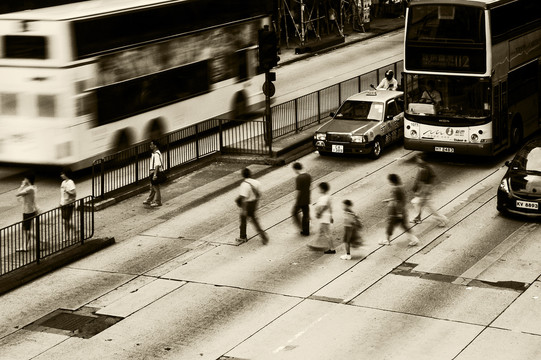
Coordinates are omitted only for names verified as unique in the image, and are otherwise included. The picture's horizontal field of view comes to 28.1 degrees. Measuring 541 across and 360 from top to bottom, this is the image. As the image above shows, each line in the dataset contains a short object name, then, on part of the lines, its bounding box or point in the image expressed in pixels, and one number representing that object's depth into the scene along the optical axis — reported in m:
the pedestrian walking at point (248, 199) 21.12
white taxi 27.89
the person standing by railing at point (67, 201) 21.11
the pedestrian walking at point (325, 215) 20.45
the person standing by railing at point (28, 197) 20.88
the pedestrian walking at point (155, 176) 24.03
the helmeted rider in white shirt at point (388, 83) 31.36
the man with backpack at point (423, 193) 21.36
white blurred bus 25.17
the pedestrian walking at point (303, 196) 21.25
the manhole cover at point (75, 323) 17.28
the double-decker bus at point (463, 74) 25.92
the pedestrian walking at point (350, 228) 19.78
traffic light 27.95
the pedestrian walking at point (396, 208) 20.41
